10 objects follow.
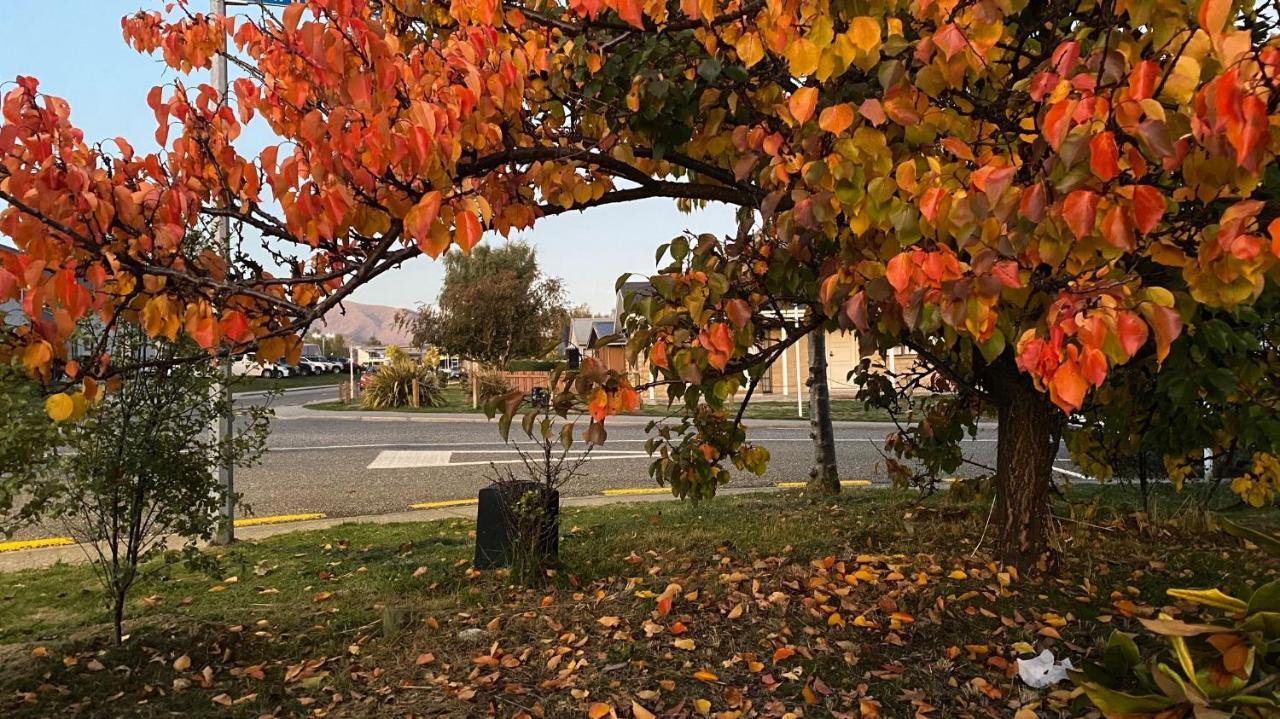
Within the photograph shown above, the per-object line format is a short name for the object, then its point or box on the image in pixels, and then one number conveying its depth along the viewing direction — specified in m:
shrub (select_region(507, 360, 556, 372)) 33.11
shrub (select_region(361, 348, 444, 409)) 21.20
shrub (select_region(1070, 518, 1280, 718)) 1.23
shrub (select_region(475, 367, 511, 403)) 21.58
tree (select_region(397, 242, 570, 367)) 28.70
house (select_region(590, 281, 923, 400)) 25.33
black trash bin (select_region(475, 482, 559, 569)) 4.41
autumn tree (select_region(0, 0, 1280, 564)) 1.61
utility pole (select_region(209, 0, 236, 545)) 5.29
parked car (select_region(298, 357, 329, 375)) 55.75
